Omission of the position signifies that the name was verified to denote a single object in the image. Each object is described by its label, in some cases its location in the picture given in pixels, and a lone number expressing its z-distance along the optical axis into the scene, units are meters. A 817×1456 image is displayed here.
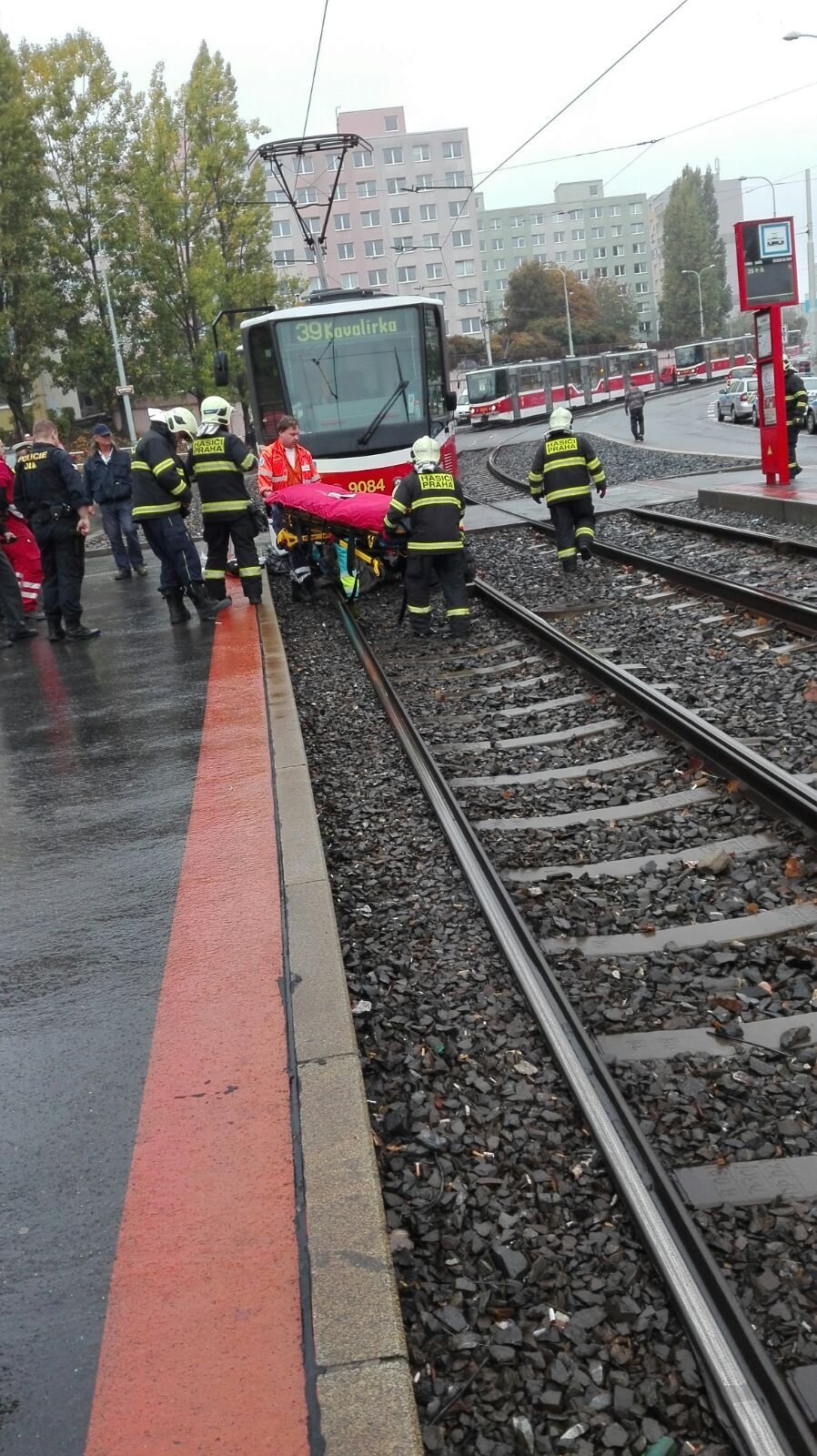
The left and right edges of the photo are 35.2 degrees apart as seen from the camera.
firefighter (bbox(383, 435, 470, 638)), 10.96
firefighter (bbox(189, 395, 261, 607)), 11.38
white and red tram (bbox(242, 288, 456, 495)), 15.12
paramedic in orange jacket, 13.84
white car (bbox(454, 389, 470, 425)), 61.19
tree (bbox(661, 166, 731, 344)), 130.75
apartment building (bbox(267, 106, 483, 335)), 112.56
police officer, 10.91
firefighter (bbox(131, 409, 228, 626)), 11.26
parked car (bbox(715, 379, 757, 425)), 42.16
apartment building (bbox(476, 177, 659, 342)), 148.50
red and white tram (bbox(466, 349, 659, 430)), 57.41
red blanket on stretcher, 12.38
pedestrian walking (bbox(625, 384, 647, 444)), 35.12
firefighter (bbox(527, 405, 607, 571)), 13.79
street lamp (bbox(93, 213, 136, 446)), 46.98
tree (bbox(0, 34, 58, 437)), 44.91
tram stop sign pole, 19.25
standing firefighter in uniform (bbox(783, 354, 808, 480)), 18.97
